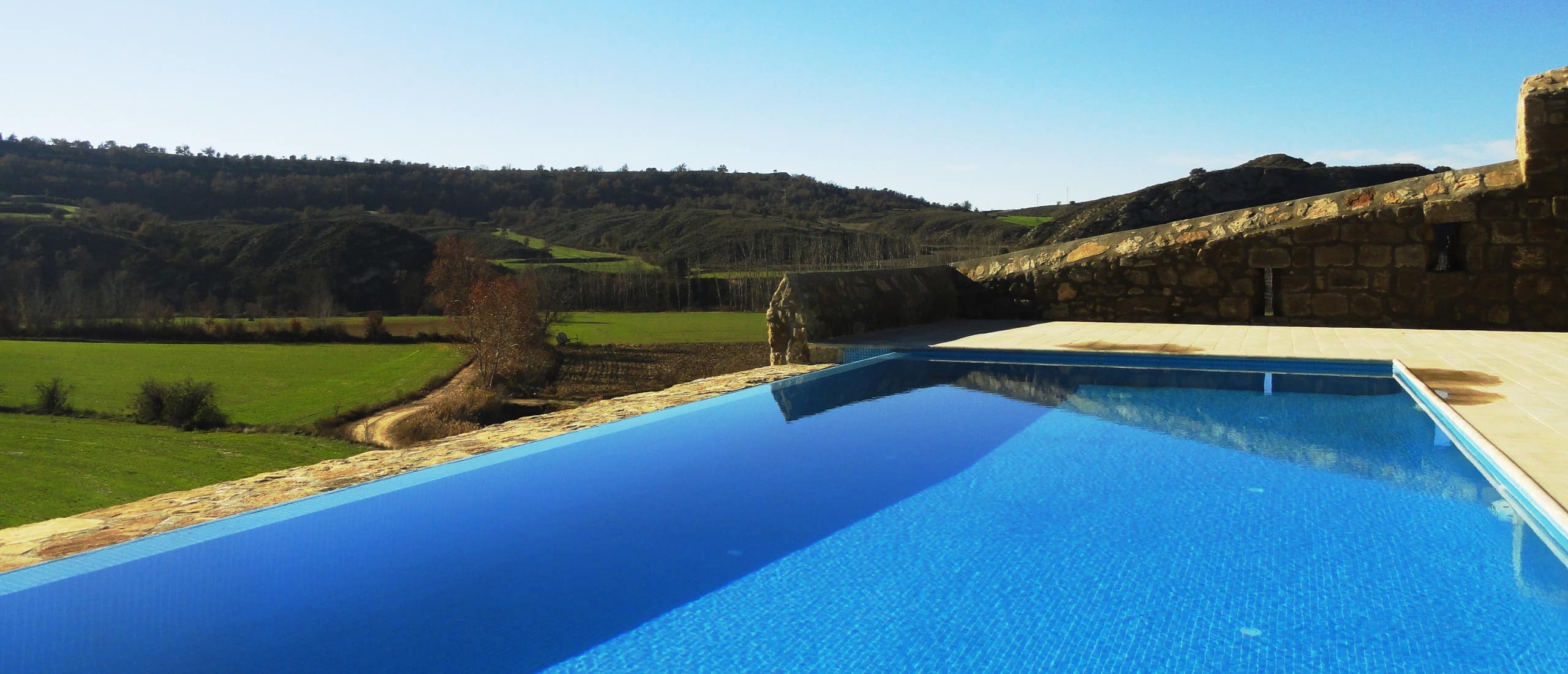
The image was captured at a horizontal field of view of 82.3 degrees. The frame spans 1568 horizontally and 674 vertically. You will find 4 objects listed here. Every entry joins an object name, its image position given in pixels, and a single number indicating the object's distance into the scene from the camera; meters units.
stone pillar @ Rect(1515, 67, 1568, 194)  6.65
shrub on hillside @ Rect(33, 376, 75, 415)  32.19
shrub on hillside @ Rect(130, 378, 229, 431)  31.38
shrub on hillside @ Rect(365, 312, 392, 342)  45.62
